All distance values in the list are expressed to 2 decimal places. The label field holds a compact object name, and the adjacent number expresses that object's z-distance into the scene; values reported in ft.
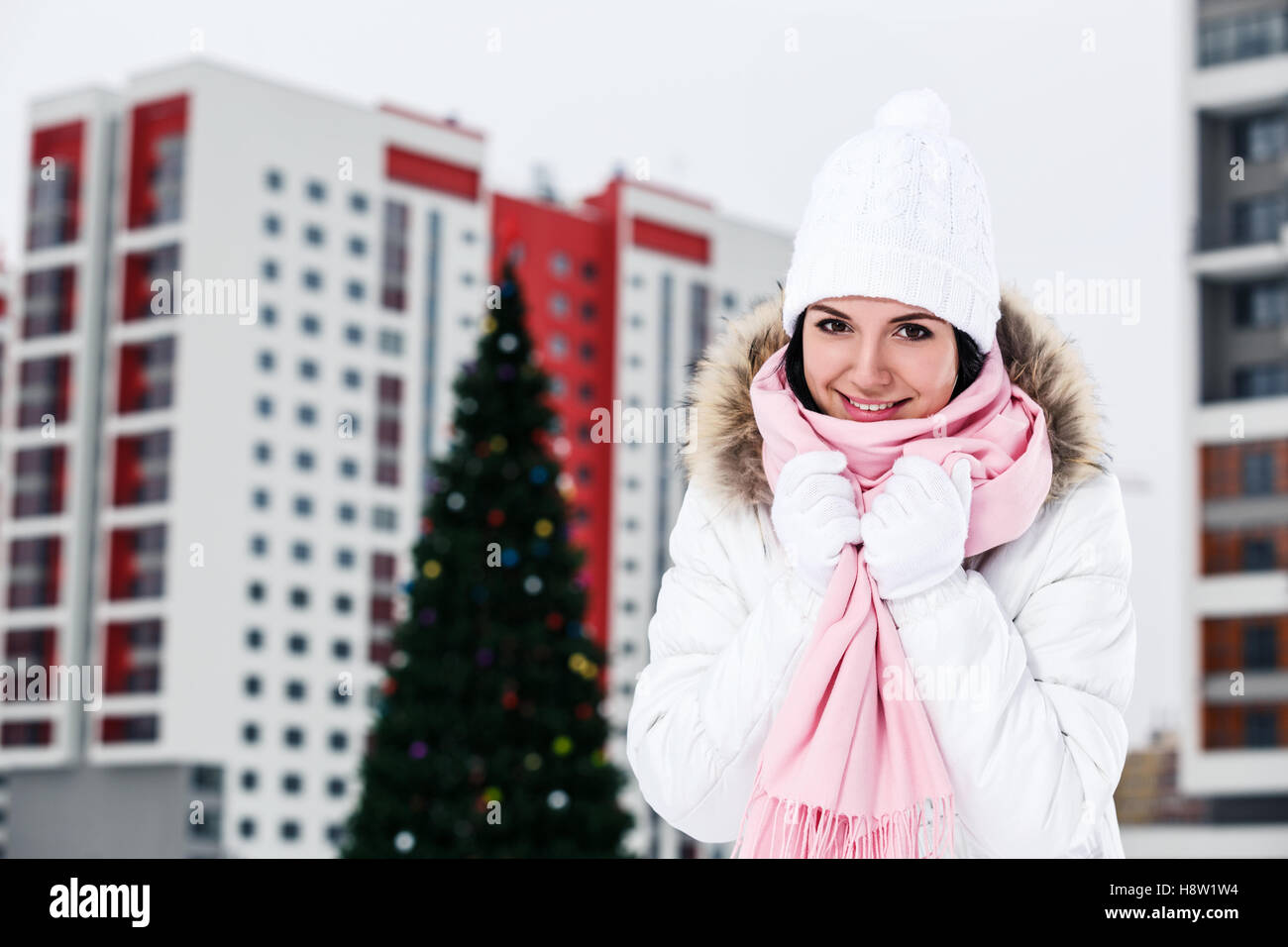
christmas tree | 28.14
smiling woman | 5.17
